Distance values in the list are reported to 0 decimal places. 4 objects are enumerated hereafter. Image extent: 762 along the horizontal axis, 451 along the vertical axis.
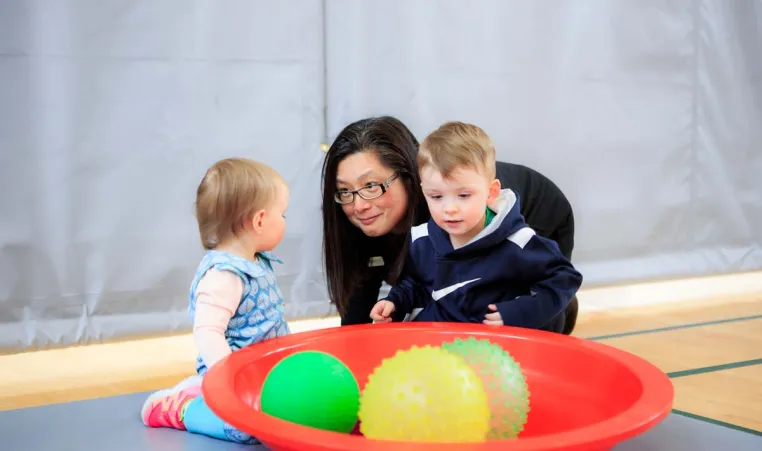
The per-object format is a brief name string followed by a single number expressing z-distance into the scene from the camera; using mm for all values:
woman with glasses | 1559
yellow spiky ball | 908
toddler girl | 1271
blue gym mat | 1180
